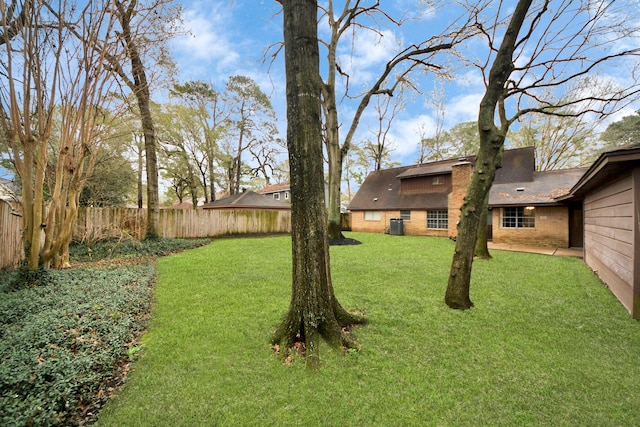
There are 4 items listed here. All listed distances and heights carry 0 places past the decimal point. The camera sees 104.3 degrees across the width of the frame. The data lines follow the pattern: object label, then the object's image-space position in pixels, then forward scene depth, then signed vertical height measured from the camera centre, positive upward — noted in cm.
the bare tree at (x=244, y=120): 2186 +897
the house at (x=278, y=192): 2867 +287
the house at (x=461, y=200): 1107 +73
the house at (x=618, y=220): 387 -13
